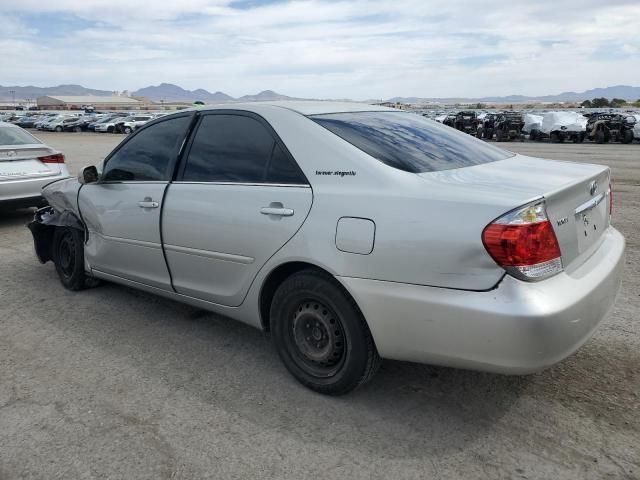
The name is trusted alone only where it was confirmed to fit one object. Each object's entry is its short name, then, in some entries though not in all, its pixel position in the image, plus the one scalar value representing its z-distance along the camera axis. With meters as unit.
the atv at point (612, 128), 25.41
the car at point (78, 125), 52.58
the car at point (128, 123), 46.12
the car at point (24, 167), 7.84
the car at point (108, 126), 47.94
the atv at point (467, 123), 34.19
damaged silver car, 2.60
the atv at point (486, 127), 32.84
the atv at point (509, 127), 31.28
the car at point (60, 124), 53.84
